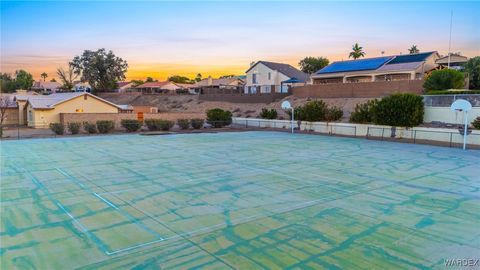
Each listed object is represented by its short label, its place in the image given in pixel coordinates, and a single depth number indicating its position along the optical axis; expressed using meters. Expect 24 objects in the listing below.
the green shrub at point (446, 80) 31.29
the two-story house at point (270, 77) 56.06
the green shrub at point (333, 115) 31.14
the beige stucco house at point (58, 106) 37.44
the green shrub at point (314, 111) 31.59
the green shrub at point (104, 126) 30.75
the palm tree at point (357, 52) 69.25
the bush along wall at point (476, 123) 22.50
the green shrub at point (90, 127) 30.25
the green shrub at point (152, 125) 33.31
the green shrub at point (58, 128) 28.55
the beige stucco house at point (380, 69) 42.22
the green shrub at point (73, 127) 29.59
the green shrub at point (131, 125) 32.19
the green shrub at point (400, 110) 25.06
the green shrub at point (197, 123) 35.09
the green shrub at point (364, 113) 27.63
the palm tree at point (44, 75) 144.50
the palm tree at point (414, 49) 83.06
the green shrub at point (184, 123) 34.72
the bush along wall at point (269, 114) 37.22
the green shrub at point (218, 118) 36.69
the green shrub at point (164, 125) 33.44
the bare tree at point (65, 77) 87.38
